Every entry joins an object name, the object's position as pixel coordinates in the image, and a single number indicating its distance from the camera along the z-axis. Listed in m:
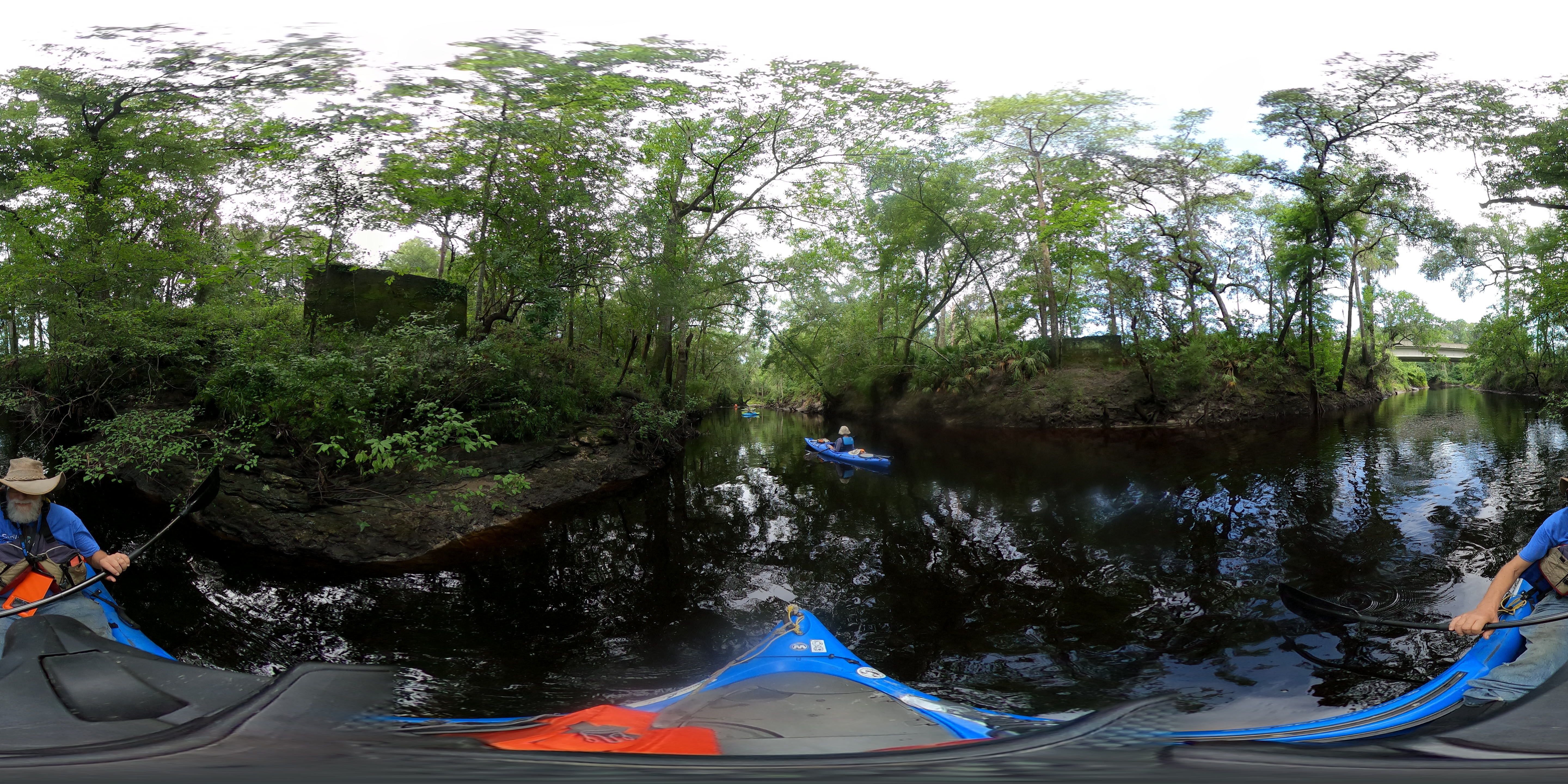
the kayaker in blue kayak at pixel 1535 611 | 1.65
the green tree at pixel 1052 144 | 12.14
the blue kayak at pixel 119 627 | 2.32
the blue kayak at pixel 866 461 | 9.37
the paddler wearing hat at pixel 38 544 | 2.50
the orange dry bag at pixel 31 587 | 2.49
